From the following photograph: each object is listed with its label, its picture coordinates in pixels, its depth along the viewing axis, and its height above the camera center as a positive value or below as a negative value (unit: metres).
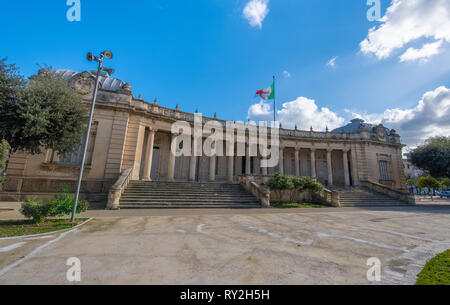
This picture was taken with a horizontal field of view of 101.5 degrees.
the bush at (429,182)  31.28 +1.62
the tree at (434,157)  21.61 +4.21
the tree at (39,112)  8.98 +3.30
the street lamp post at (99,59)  7.45 +4.87
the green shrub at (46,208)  6.56 -1.12
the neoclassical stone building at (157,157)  14.32 +3.16
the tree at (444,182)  47.71 +2.63
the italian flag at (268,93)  19.95 +9.97
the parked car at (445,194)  38.96 -0.38
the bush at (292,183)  15.98 +0.27
